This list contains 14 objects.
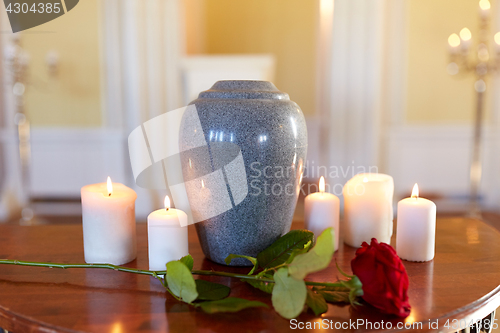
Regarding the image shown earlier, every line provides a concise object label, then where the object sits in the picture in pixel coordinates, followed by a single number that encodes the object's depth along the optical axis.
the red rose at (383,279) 0.48
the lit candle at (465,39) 2.24
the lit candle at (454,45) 2.34
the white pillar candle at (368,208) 0.73
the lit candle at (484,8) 2.17
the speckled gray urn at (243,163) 0.61
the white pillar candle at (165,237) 0.62
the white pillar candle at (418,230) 0.67
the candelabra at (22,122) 2.40
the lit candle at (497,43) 2.29
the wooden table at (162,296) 0.49
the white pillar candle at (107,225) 0.66
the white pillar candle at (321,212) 0.73
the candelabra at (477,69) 2.35
